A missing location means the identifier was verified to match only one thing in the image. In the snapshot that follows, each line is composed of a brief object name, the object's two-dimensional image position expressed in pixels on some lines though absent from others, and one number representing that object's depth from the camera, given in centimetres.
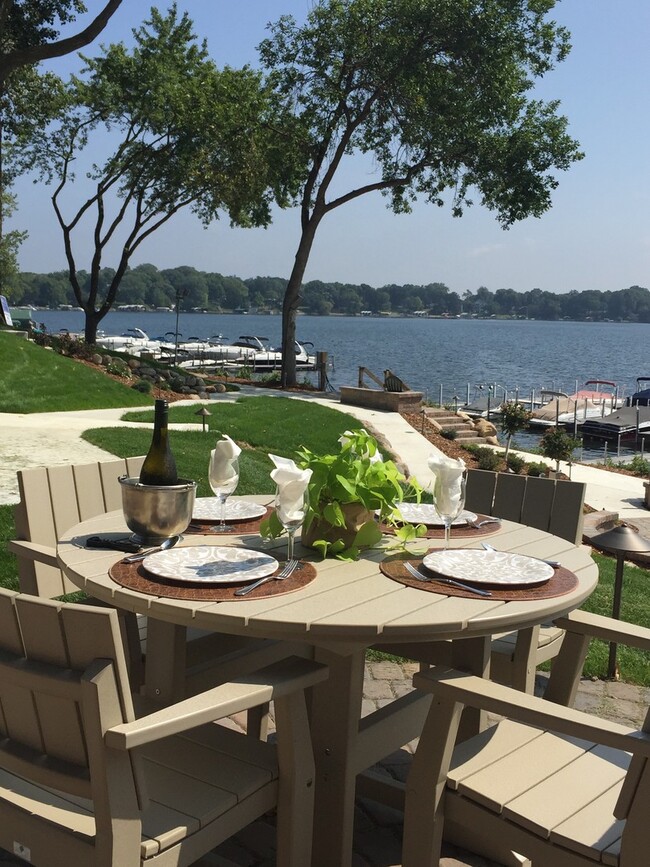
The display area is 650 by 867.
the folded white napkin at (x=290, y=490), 237
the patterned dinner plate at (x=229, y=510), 312
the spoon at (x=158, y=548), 252
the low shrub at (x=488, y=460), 1331
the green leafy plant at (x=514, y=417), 1306
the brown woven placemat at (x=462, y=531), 307
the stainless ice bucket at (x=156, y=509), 263
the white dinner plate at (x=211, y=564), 236
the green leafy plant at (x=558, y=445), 1237
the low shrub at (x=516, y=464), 1377
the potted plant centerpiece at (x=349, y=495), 258
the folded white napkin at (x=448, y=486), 261
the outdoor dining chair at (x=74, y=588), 273
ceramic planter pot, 264
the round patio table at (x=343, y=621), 209
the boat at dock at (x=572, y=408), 2811
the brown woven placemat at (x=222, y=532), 296
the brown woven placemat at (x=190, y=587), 223
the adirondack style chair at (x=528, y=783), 185
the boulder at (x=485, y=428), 1788
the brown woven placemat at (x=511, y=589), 237
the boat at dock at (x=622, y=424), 2586
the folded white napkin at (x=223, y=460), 283
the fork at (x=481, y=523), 322
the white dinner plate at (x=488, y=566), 248
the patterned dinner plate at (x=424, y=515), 319
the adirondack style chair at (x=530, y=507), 315
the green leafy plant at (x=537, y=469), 1351
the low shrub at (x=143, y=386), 1576
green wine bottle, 274
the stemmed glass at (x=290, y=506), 238
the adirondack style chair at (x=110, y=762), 167
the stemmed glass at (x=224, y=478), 287
